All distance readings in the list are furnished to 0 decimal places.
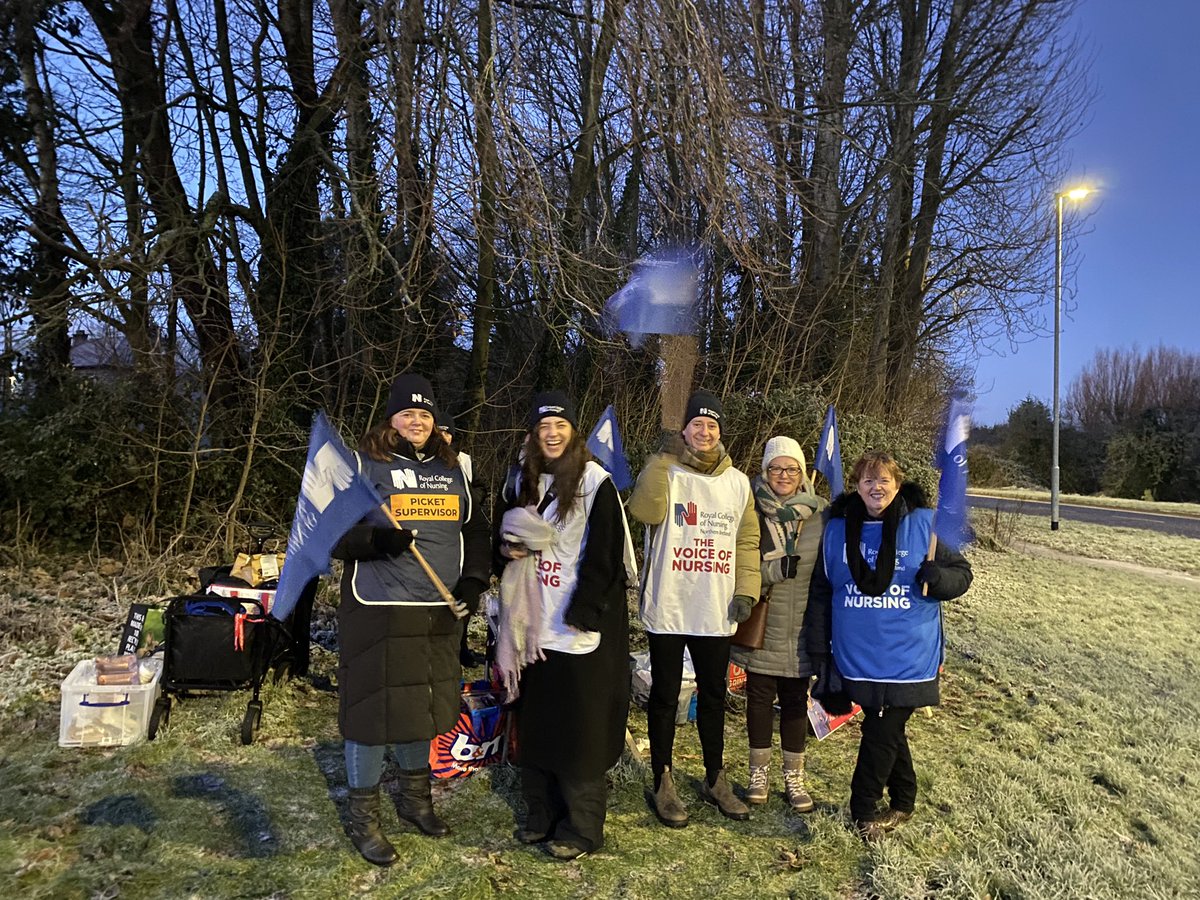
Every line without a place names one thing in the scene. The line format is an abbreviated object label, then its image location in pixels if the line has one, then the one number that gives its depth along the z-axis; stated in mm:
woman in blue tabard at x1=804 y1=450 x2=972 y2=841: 3225
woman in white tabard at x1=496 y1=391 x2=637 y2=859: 3236
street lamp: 14180
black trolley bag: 4285
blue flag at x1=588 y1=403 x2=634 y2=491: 5035
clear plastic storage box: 4051
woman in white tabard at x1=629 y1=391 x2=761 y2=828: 3496
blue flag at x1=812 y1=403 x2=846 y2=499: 4887
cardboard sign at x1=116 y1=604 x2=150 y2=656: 4629
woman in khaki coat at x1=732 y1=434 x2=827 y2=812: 3619
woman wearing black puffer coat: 3070
